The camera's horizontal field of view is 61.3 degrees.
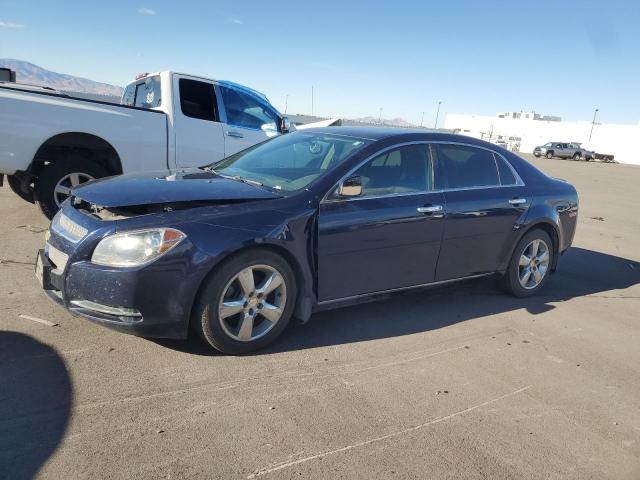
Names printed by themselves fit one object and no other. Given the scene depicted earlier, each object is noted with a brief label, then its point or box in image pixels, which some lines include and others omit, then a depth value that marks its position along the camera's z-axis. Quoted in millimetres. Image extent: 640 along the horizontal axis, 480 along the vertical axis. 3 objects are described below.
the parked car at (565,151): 53012
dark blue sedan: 3371
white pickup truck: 6062
